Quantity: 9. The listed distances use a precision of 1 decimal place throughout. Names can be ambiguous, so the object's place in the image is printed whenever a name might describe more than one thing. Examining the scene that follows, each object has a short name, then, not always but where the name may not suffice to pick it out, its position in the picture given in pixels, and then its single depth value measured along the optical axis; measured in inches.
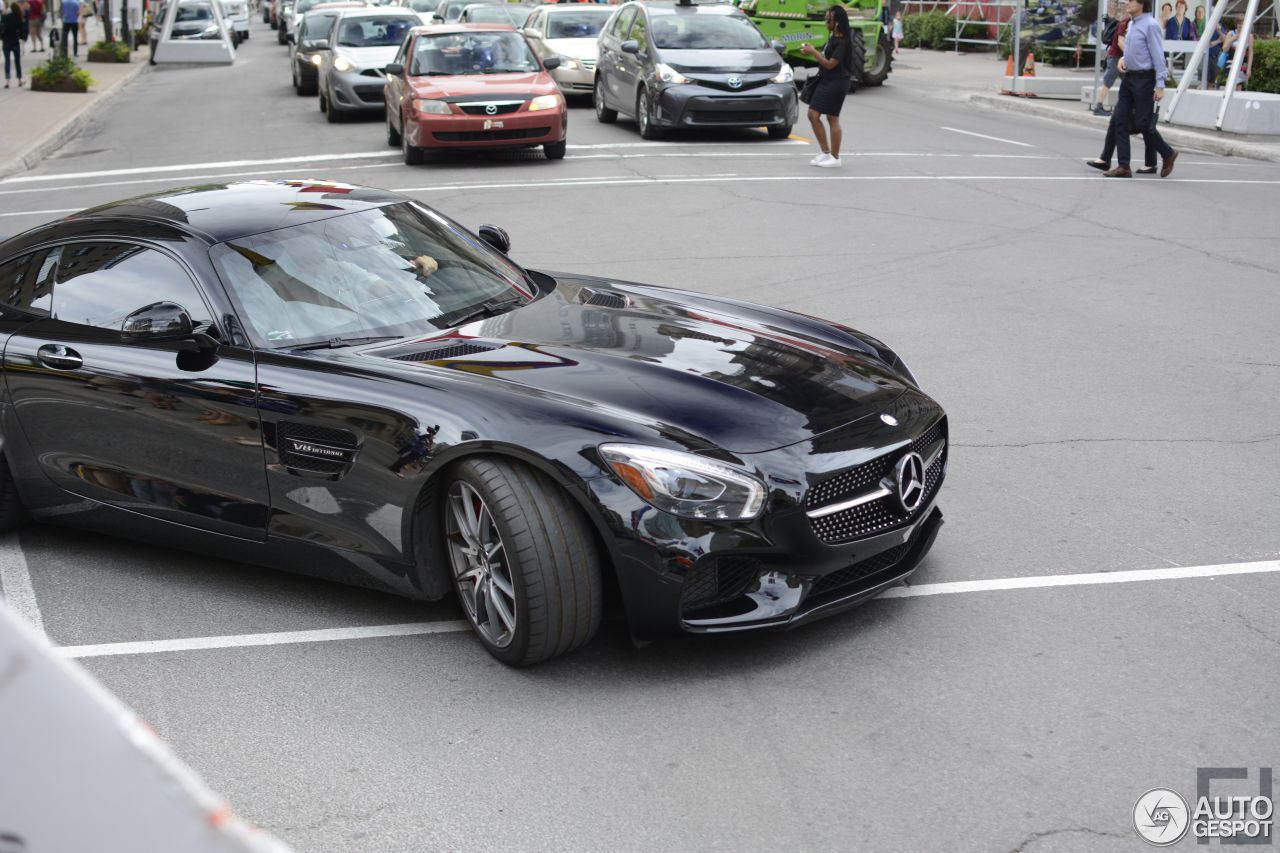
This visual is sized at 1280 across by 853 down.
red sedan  674.2
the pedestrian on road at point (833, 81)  637.3
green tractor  1087.6
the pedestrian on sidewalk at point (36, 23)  1708.9
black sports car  168.2
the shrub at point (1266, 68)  941.8
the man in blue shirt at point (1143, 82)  609.0
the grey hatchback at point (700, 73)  759.1
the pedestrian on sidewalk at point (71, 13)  1542.8
